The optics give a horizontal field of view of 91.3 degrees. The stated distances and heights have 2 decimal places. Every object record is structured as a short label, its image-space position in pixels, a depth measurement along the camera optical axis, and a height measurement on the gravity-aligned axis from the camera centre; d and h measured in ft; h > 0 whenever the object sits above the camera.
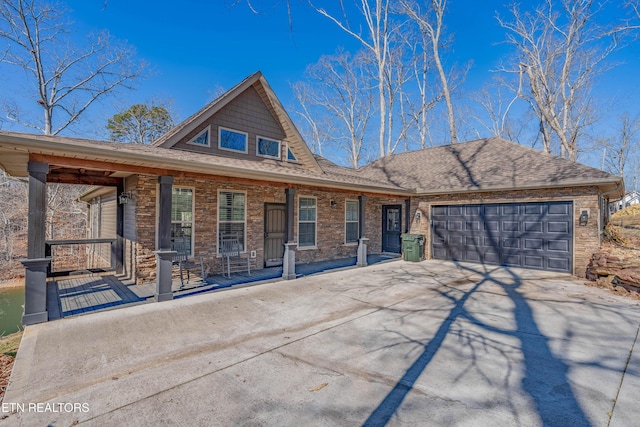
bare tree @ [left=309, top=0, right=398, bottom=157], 62.31 +36.90
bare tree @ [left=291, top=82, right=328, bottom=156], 84.28 +27.47
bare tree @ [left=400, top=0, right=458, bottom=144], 60.08 +39.01
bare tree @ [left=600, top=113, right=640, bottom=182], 98.27 +24.63
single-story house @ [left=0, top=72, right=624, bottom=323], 18.17 +1.52
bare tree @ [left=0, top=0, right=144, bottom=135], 46.98 +25.36
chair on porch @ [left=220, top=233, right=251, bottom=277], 26.13 -3.58
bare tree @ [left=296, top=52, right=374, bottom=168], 76.95 +30.86
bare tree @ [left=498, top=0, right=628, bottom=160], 54.24 +31.24
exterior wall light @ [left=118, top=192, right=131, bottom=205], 24.40 +1.19
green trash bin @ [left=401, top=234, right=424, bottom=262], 35.50 -3.42
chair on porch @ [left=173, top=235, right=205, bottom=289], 23.36 -3.65
